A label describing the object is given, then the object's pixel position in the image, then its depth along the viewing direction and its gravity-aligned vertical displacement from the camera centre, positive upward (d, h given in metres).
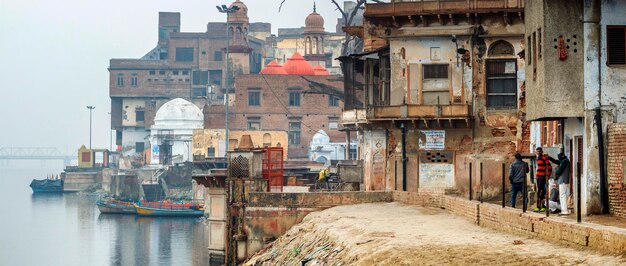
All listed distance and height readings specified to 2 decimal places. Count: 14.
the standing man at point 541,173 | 27.20 -0.05
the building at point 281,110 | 118.62 +5.29
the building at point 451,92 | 39.66 +2.30
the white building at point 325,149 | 111.00 +1.73
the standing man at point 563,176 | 26.23 -0.10
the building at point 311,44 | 134.12 +14.05
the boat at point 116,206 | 97.91 -2.64
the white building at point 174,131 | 127.06 +3.69
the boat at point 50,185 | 152.12 -1.74
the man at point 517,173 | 29.09 -0.05
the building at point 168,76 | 152.12 +10.51
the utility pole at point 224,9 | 92.50 +10.93
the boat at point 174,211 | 89.50 -2.74
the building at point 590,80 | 25.91 +1.75
